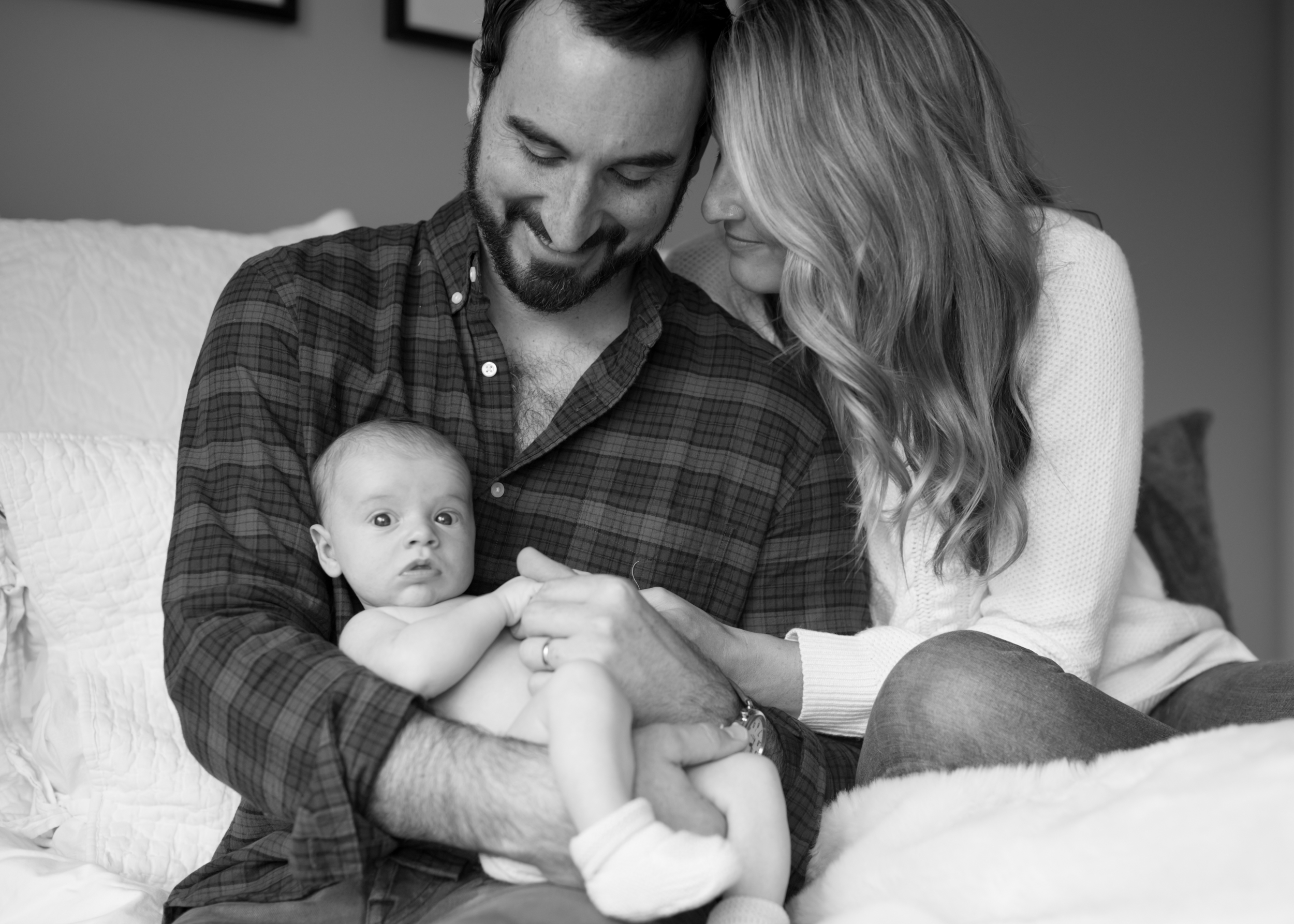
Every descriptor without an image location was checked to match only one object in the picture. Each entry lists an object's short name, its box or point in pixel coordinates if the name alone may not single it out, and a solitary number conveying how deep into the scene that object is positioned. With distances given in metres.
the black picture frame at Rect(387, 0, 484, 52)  2.37
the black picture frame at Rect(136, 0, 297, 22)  2.18
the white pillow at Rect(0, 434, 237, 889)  1.51
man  1.15
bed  0.99
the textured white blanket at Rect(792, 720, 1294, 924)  0.93
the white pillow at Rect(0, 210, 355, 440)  1.74
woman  1.62
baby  1.02
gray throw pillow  2.44
